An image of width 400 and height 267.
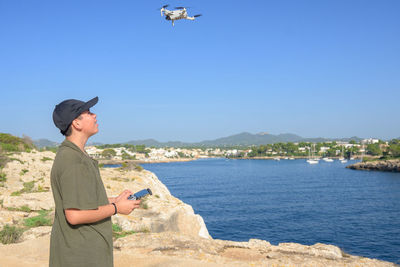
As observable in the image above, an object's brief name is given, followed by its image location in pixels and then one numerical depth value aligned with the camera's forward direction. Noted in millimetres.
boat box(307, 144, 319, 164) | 130875
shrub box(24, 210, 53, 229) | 8952
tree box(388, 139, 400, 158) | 102319
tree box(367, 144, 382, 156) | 131062
